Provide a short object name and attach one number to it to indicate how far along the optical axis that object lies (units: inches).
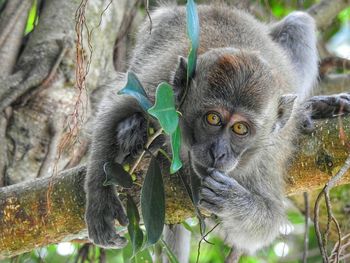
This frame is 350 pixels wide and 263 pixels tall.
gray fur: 301.6
